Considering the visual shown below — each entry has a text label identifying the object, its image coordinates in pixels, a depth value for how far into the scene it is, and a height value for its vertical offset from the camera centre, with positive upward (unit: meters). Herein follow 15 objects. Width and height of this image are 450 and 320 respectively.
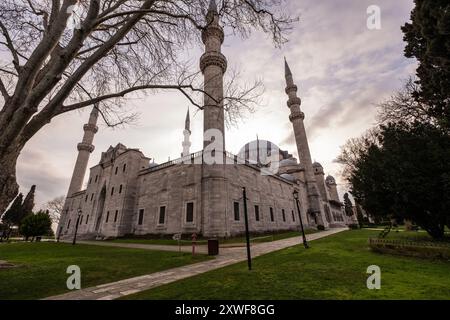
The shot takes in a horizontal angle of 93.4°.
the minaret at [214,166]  19.17 +6.60
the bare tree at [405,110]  12.54 +6.95
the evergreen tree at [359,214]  43.66 +3.65
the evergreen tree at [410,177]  8.98 +2.42
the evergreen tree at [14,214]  44.10 +6.13
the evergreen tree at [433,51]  6.18 +5.56
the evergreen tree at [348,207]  64.06 +7.28
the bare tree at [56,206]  57.72 +10.03
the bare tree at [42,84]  4.27 +3.33
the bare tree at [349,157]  27.99 +9.97
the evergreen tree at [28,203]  46.62 +8.94
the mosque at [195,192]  20.89 +5.77
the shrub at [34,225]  30.14 +2.65
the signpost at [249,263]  6.51 -0.78
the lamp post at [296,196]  11.31 +2.06
